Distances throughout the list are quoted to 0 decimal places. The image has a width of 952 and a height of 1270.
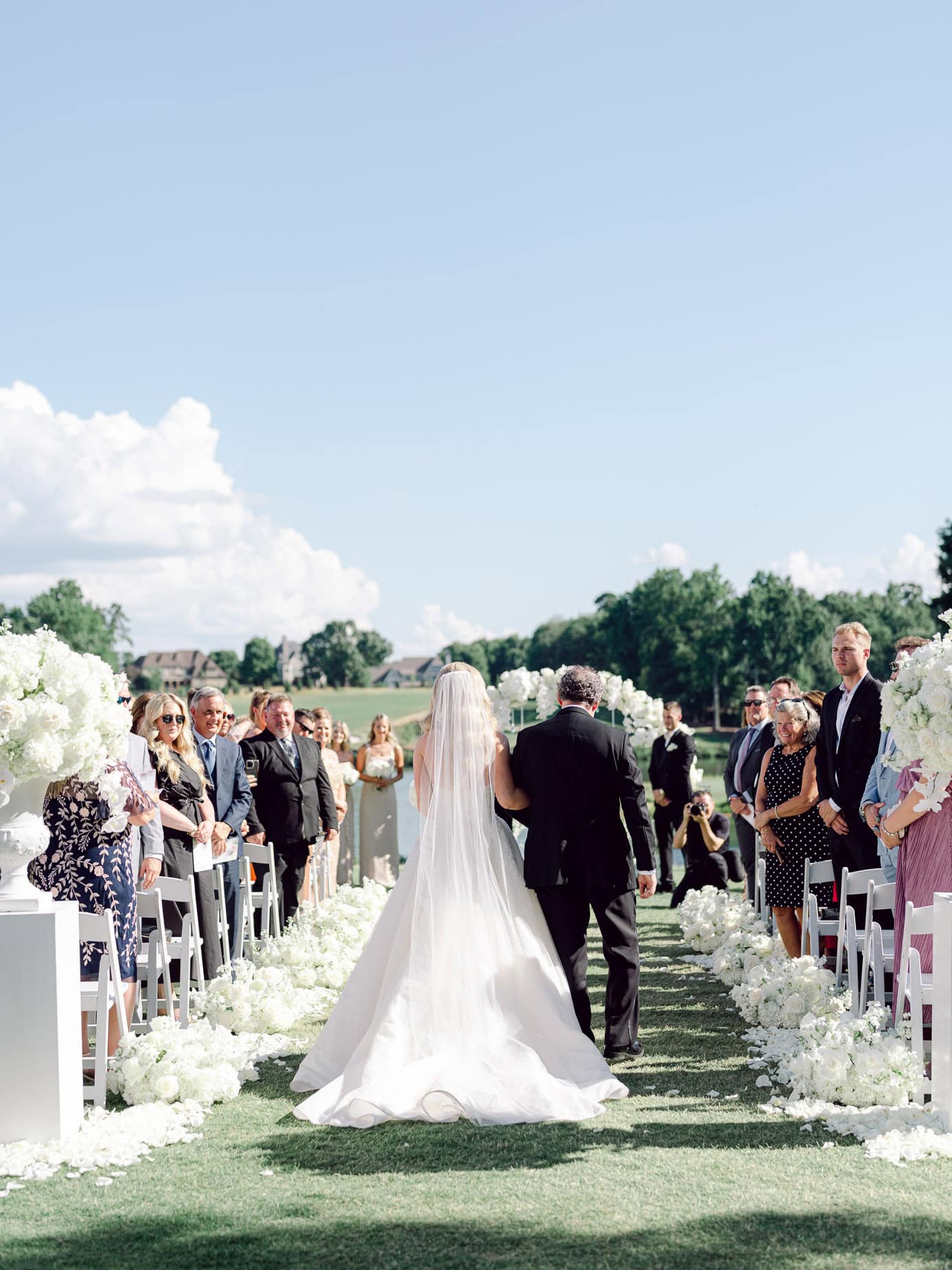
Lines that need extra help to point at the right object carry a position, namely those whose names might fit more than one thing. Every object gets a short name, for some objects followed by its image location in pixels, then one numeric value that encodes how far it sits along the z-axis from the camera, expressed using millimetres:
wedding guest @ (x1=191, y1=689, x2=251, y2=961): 8844
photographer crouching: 12891
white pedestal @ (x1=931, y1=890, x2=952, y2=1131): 5219
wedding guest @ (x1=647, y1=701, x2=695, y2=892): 14938
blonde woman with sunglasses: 8023
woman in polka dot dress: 8531
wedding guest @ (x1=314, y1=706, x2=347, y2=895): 13477
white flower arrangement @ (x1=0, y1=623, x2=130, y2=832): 5199
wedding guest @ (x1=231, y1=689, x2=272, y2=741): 11391
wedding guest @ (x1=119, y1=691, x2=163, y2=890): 7004
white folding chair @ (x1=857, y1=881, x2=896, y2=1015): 6539
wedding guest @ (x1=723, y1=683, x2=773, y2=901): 11062
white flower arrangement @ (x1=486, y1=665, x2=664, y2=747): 13547
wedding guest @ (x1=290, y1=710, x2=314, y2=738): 13727
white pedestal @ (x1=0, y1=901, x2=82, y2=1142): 5125
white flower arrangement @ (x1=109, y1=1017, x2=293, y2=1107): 5852
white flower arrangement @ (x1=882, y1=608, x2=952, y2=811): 5387
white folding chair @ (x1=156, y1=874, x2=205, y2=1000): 6973
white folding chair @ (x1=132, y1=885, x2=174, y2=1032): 6617
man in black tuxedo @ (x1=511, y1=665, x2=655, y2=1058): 6590
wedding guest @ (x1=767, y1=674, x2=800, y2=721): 10305
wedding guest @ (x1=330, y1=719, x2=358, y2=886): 15273
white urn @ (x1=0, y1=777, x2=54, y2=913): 5324
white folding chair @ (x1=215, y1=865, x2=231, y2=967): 8695
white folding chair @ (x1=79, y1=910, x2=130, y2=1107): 5539
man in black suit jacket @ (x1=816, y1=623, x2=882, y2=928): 8469
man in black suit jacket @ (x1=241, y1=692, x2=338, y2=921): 10922
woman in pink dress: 6129
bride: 5637
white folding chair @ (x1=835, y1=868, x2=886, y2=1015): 6875
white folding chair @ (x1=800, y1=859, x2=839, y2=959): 7734
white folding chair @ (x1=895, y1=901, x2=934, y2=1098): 5594
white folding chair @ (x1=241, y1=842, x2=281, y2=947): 9391
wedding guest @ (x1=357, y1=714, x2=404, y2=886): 14930
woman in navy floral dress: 6398
